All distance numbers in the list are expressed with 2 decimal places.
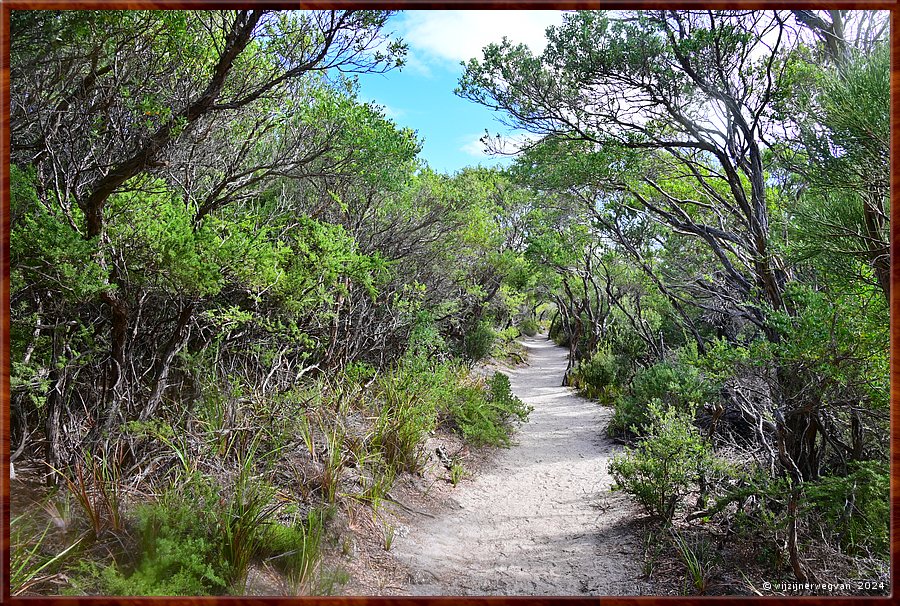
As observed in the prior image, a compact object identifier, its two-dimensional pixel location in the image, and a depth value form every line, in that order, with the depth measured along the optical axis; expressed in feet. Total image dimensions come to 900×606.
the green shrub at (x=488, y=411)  19.10
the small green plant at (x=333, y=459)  10.53
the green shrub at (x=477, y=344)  30.96
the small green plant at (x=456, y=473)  15.01
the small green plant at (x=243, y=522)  7.12
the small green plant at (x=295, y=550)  7.24
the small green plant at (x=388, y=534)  9.54
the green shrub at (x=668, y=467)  11.11
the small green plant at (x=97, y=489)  7.30
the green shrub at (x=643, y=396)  19.11
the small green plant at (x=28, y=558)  6.09
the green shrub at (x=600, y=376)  30.96
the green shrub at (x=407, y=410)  14.05
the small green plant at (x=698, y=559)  8.45
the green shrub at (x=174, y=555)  6.21
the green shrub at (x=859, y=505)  7.02
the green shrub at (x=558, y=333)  76.11
